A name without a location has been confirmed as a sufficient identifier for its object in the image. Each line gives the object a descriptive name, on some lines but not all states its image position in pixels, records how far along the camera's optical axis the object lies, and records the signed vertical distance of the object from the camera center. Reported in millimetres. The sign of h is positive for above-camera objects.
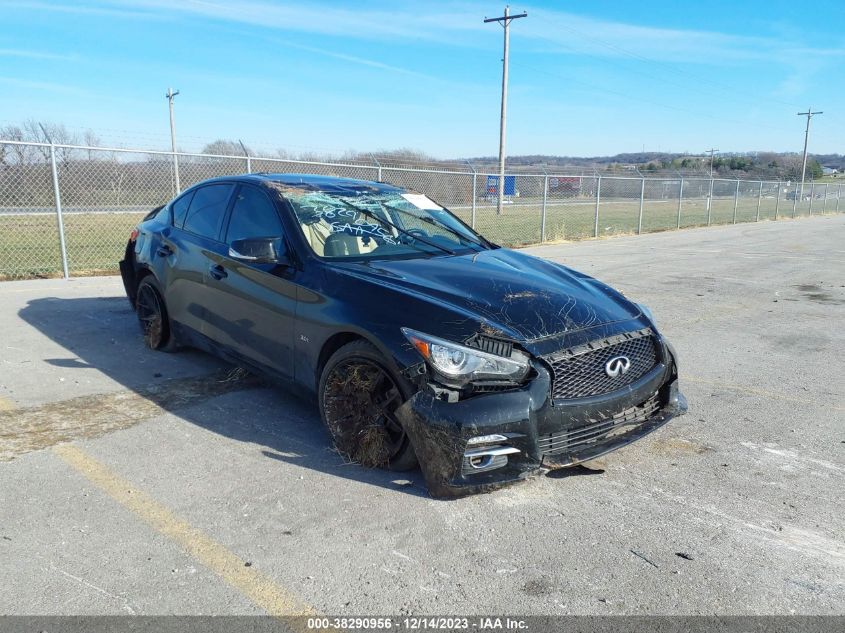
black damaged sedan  3180 -817
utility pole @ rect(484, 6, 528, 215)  31391 +4582
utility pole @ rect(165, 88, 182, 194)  12203 +147
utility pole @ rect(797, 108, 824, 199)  62031 +4799
